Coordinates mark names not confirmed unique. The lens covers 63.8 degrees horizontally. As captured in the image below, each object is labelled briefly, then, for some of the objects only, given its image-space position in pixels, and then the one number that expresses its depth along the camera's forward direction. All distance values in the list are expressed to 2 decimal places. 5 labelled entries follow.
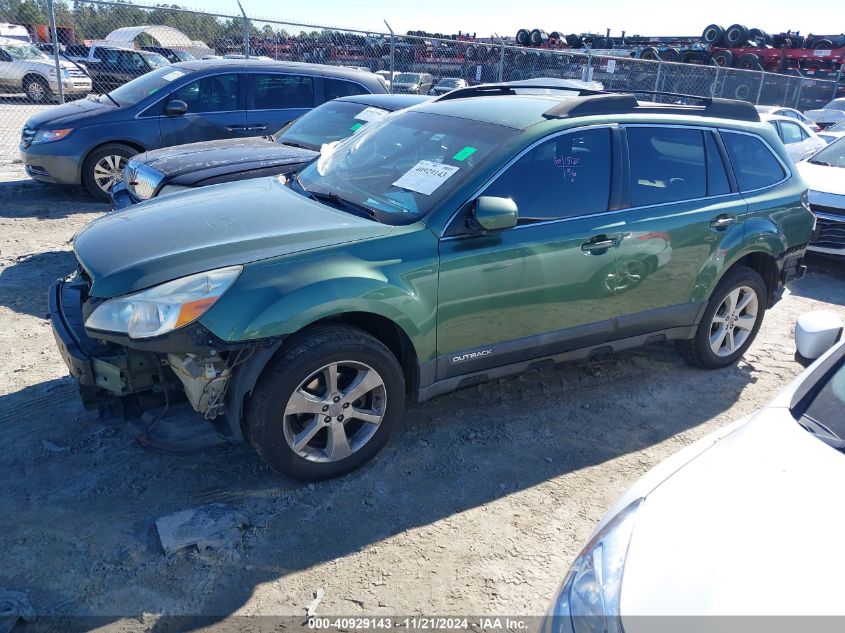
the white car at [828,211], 7.86
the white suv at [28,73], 18.11
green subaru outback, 3.03
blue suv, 8.10
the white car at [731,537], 1.65
